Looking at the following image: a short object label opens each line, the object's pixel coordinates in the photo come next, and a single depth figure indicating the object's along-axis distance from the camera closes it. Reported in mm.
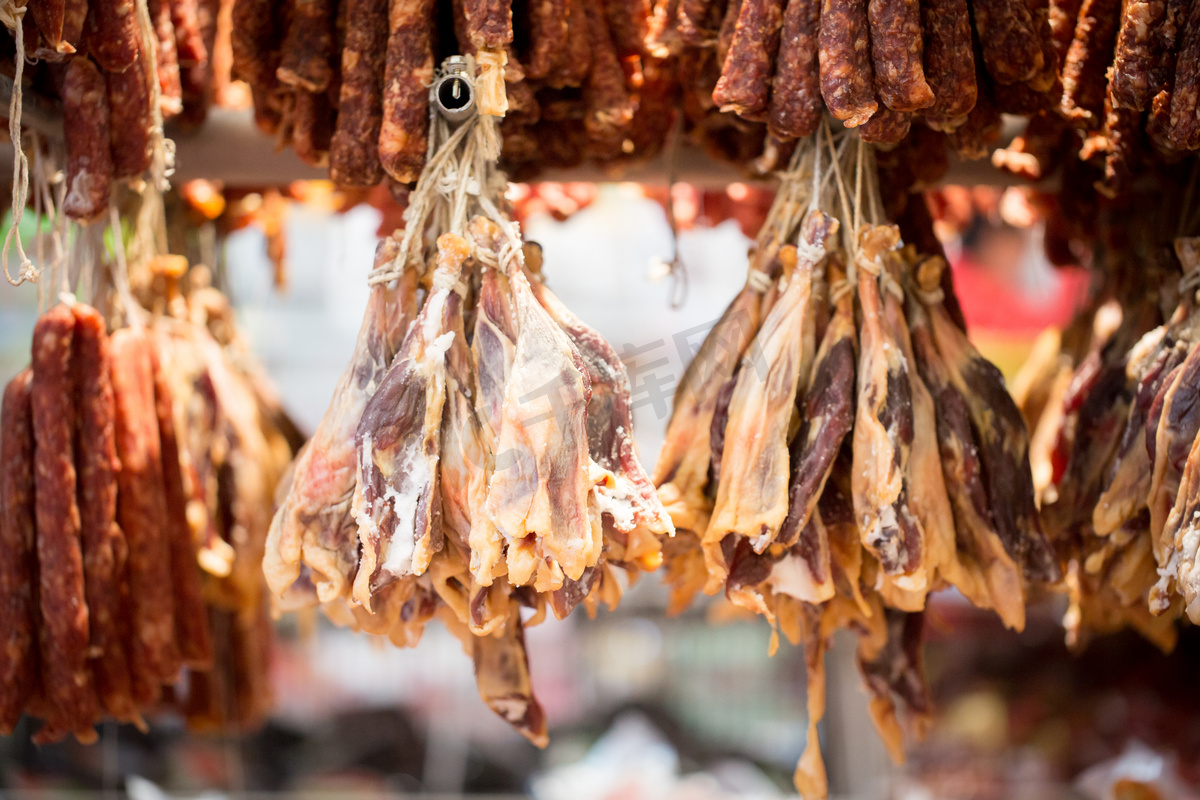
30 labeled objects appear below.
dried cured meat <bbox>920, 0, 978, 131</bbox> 998
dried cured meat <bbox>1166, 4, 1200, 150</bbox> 984
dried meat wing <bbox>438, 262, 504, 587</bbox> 965
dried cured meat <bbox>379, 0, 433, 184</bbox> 1006
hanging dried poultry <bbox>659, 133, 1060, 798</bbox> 1017
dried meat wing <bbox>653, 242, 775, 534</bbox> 1042
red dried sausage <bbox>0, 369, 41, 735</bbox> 1044
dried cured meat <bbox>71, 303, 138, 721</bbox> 1058
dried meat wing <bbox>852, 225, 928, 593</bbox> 1011
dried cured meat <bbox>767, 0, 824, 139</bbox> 995
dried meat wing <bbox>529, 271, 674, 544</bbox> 991
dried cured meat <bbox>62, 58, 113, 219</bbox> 1038
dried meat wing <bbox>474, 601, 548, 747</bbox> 1059
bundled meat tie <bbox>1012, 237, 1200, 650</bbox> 993
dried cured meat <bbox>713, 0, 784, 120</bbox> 999
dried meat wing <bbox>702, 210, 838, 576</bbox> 1012
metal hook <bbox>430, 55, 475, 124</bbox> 1008
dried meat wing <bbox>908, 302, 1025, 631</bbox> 1035
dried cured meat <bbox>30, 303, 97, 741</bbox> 1044
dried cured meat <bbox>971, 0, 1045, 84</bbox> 1013
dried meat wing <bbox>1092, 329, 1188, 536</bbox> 1039
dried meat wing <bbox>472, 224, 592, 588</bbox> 961
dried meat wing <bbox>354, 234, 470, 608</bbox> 977
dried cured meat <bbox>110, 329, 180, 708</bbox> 1075
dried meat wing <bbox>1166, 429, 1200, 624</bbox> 956
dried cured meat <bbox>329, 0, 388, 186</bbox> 1021
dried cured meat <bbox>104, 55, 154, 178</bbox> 1049
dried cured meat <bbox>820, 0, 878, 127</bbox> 981
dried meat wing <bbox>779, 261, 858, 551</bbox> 1017
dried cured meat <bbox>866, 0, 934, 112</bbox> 979
